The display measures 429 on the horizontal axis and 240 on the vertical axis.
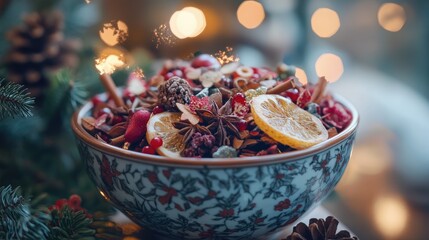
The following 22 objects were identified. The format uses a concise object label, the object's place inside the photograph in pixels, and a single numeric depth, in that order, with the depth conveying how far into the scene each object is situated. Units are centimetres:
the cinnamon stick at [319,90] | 74
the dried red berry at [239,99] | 65
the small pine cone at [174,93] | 65
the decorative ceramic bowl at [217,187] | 55
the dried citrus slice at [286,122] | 59
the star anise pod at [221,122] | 61
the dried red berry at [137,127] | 64
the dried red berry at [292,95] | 69
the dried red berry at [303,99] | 69
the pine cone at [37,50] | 108
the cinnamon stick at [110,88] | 79
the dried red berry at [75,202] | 74
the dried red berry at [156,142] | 59
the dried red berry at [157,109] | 66
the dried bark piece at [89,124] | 69
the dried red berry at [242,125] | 62
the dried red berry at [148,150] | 60
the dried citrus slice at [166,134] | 59
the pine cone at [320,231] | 64
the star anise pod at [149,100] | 70
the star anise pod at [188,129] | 60
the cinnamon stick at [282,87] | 68
